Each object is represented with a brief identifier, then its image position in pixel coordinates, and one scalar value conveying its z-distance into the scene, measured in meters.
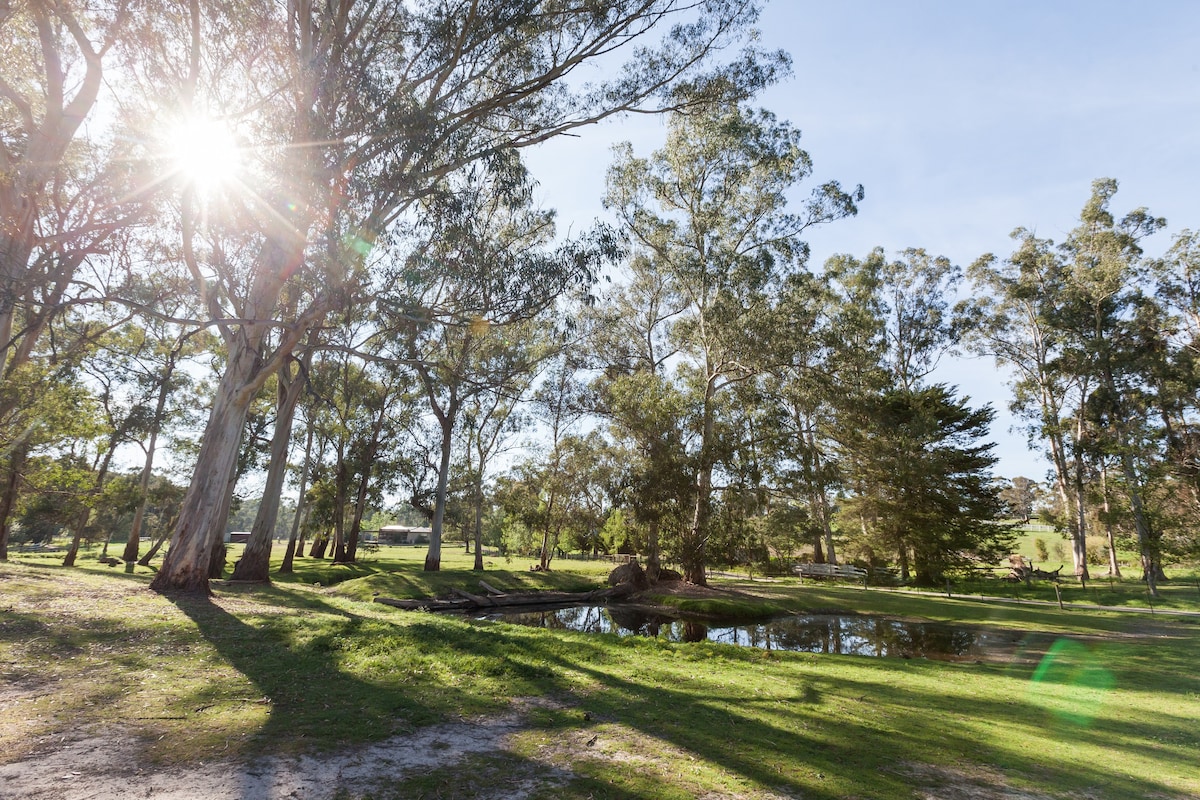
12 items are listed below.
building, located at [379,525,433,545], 85.00
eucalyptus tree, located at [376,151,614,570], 13.59
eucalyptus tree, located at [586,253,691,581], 25.09
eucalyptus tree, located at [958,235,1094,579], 32.53
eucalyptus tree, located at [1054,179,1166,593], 29.48
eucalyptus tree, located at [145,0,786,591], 12.67
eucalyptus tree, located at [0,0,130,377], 12.47
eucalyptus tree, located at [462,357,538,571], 30.69
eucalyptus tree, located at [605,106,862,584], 23.95
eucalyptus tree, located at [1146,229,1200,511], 27.58
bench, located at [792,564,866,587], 34.19
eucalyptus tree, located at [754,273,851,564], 24.05
